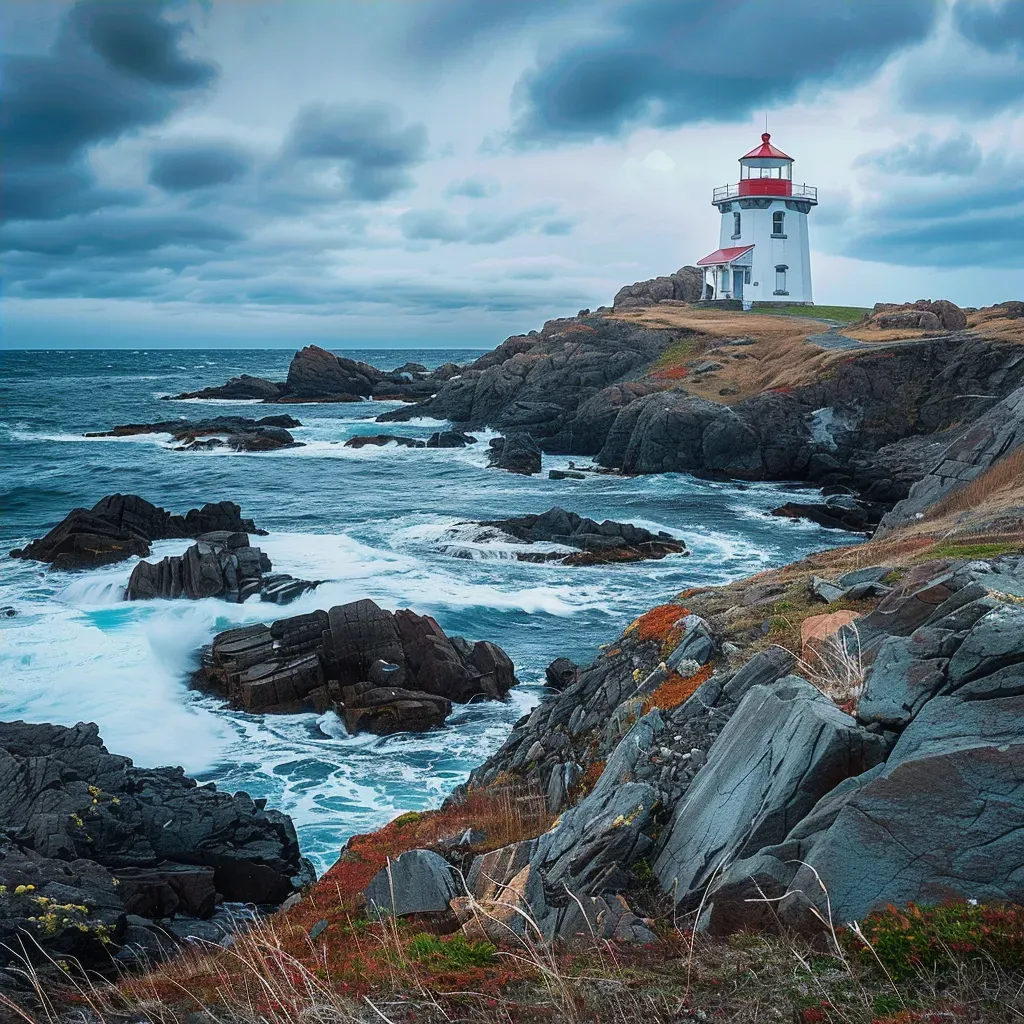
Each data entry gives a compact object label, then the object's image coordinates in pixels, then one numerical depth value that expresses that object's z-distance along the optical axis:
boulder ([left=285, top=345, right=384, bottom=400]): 98.75
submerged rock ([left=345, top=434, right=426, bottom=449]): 66.94
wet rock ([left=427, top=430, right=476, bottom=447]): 65.81
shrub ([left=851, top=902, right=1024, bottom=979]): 4.98
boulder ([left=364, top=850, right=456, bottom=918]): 9.17
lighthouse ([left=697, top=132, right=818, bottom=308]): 80.62
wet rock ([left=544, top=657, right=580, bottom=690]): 22.31
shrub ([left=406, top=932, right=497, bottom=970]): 6.52
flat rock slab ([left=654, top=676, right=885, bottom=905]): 6.76
